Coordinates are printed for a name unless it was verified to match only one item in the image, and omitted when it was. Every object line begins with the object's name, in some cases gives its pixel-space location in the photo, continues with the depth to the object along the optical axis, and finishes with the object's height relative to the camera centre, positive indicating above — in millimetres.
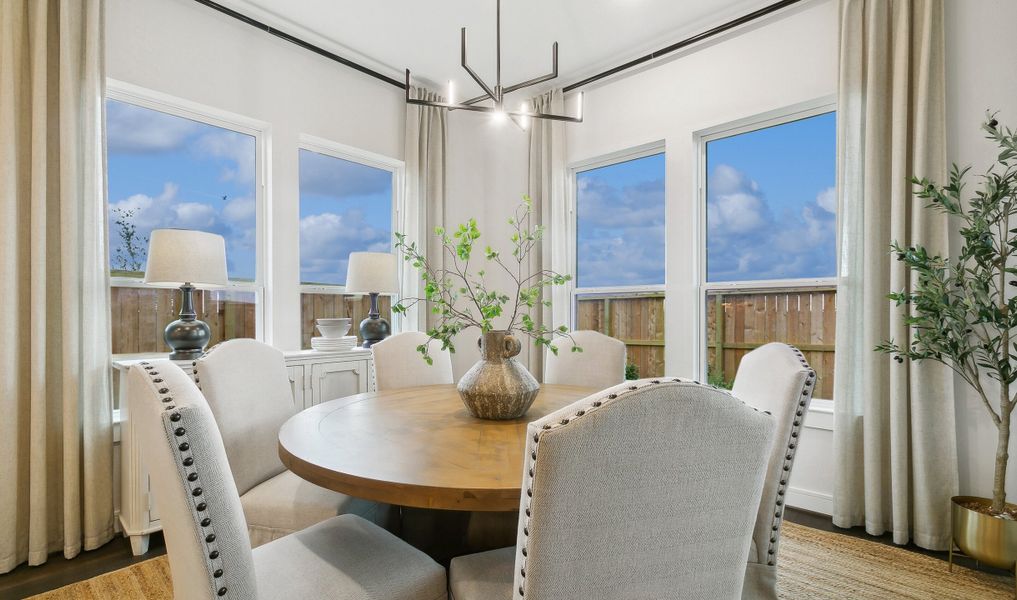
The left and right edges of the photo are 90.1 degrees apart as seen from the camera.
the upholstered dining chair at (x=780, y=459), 1273 -406
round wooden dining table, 1069 -404
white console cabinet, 2346 -573
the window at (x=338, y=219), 3564 +583
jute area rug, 2012 -1176
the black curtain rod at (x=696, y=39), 2934 +1656
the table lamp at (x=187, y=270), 2443 +130
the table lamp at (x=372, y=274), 3316 +150
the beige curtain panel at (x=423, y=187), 3971 +879
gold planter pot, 2025 -976
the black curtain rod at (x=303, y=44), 2969 +1668
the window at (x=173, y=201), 2736 +560
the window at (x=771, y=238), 2980 +374
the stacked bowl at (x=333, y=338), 3221 -263
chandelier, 2102 +820
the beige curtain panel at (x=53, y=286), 2209 +45
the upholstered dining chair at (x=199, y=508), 878 -379
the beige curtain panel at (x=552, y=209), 3902 +691
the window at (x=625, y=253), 3656 +343
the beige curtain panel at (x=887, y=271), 2387 +140
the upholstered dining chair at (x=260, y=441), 1642 -520
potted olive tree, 2066 -65
